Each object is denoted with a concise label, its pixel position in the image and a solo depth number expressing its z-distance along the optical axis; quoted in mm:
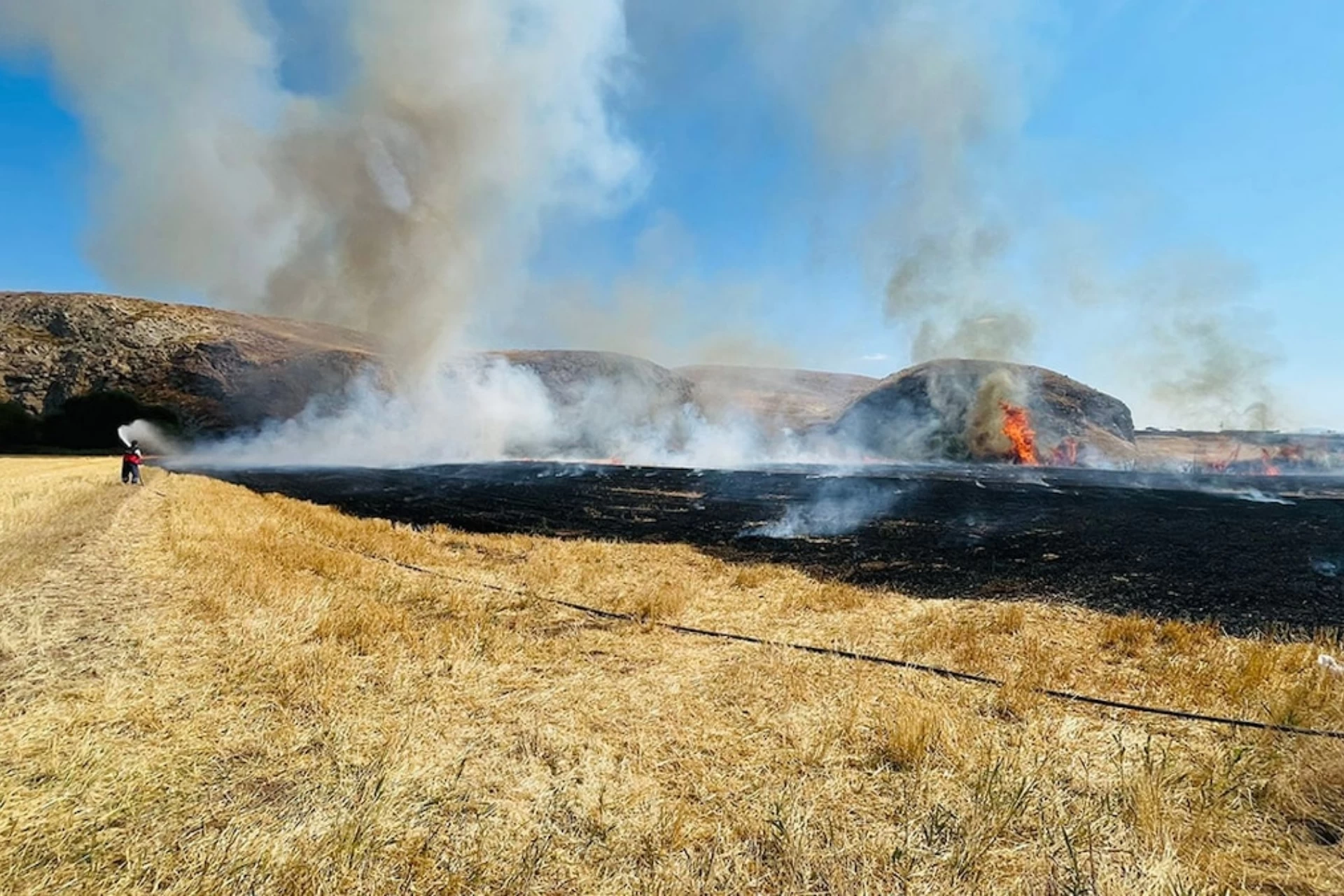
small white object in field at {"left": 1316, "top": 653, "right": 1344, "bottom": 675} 8078
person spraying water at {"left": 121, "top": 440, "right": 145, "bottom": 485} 28016
